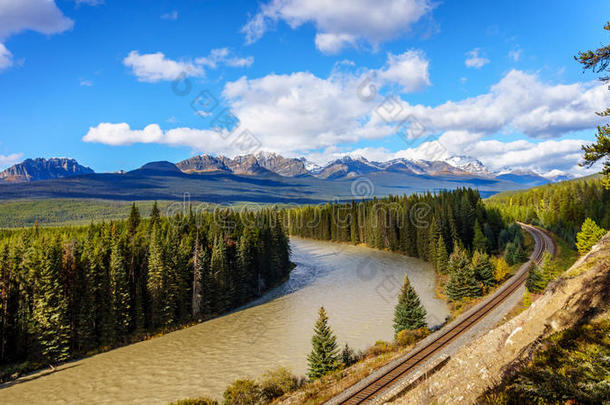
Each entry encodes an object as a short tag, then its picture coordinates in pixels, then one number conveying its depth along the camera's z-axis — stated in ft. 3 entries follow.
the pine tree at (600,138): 45.27
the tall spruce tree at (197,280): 164.66
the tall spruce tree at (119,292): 136.98
